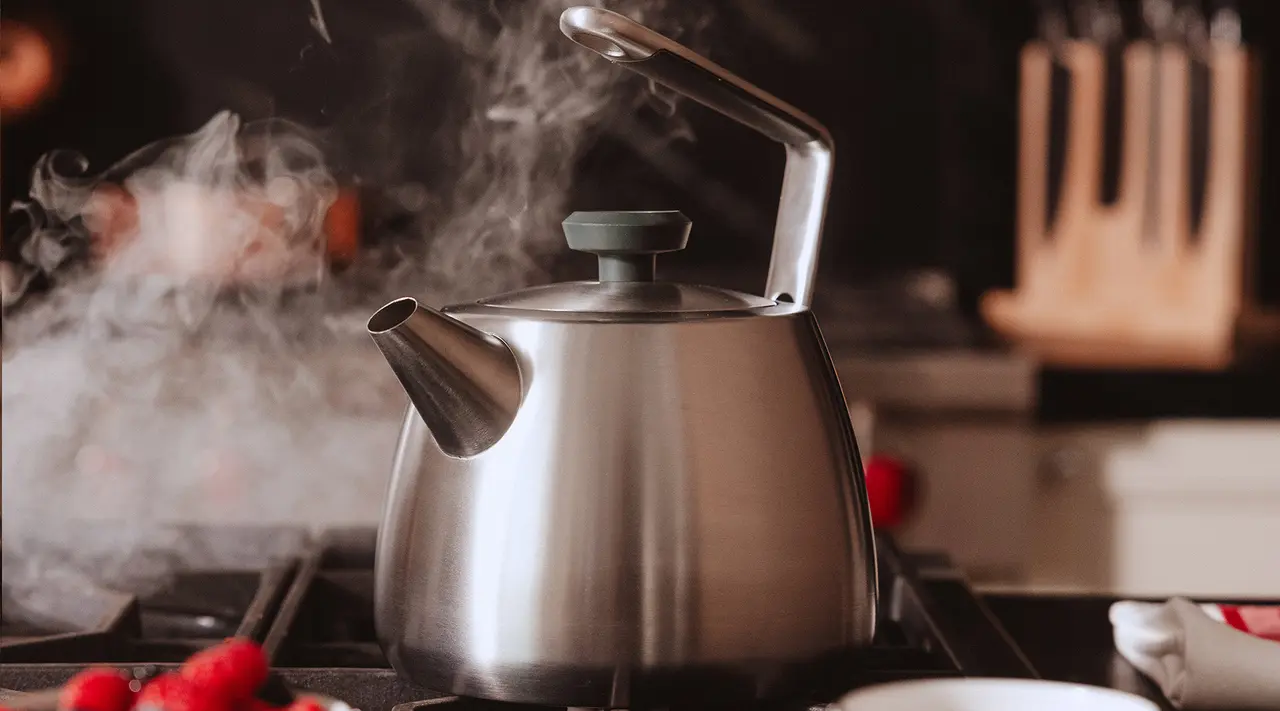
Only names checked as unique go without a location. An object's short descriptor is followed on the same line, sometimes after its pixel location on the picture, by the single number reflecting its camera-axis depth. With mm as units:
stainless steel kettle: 993
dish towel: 1044
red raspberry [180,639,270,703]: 909
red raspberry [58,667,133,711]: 907
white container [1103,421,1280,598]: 2508
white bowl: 948
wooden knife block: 2906
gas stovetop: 1037
